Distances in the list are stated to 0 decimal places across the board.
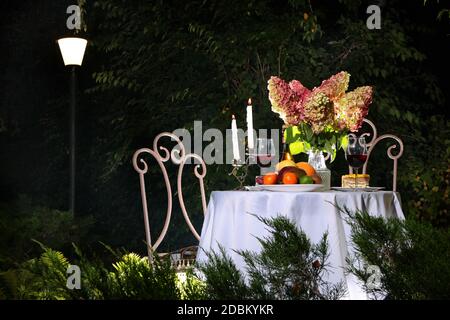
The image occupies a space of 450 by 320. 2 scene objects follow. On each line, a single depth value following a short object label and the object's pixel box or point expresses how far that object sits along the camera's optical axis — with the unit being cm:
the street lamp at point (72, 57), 580
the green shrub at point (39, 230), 532
